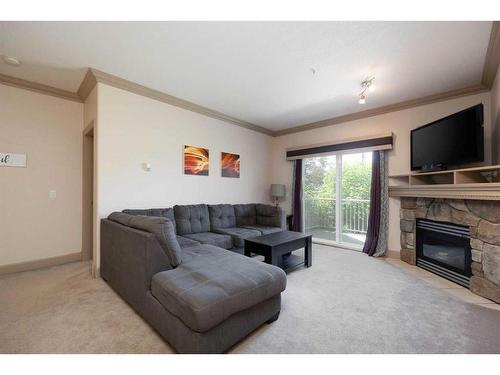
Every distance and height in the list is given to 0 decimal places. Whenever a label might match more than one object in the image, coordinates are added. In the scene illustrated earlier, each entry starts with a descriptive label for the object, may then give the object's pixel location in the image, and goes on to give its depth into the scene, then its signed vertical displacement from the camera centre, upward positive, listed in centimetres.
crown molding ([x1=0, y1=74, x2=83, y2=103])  279 +138
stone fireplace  218 -46
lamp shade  493 -4
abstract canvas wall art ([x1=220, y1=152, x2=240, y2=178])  433 +48
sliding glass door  412 -16
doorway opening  339 -11
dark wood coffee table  266 -76
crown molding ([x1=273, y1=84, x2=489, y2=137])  301 +136
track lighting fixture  282 +139
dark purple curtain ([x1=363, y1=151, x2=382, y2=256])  372 -38
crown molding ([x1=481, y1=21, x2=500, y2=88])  193 +139
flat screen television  242 +60
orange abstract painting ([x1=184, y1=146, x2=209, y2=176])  374 +49
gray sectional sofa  135 -70
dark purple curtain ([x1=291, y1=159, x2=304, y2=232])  483 -22
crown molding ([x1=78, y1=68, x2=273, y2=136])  273 +139
